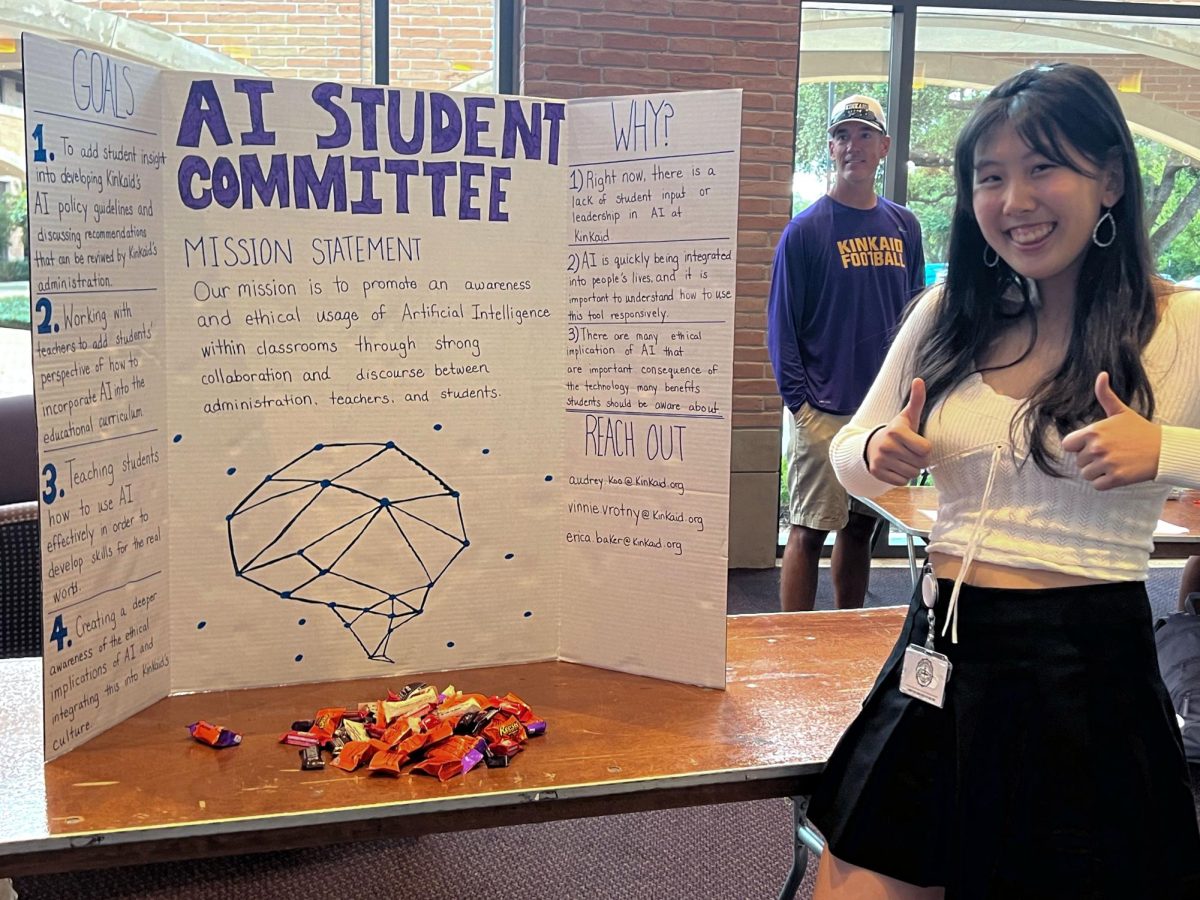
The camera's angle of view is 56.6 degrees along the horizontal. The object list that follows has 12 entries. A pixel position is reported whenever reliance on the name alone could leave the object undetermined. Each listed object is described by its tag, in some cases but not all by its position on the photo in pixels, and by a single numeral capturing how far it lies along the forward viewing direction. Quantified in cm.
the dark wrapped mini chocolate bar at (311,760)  138
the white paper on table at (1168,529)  280
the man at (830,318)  357
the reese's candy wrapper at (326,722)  145
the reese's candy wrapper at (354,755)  138
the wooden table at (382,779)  125
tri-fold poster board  149
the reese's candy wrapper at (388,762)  137
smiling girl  122
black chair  237
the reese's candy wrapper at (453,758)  138
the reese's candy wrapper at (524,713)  149
